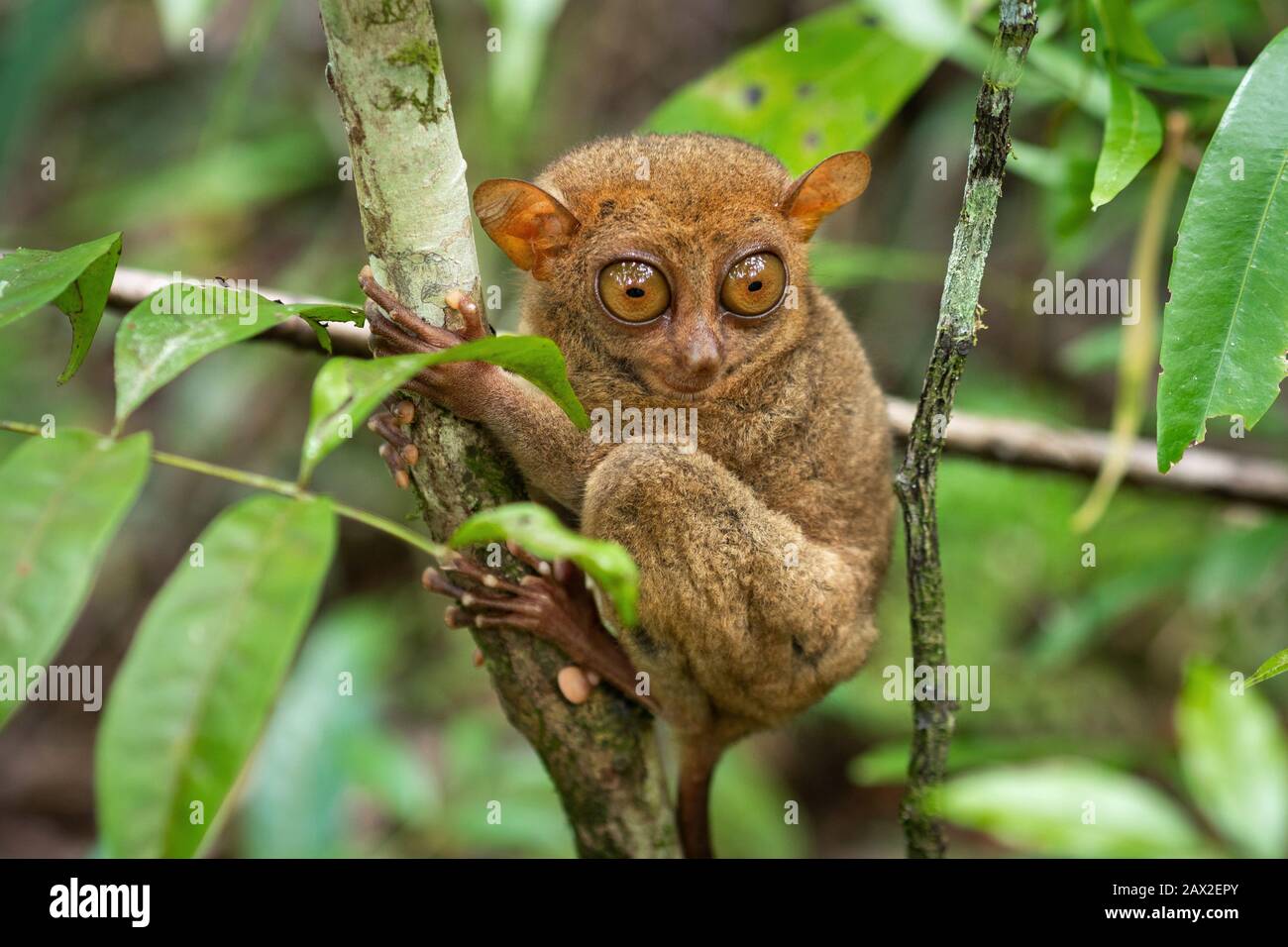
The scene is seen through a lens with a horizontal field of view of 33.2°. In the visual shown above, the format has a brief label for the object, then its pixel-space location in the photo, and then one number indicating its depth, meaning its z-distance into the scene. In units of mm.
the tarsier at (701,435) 437
